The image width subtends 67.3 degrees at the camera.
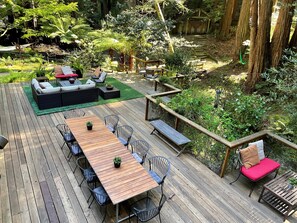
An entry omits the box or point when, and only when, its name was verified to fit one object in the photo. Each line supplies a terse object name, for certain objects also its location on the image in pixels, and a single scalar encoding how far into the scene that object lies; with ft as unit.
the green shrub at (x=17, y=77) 31.24
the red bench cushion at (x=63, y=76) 29.64
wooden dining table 10.89
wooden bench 17.29
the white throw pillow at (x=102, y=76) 30.36
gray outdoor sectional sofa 23.12
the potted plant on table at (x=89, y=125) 15.81
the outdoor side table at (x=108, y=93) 27.09
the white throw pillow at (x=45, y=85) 24.58
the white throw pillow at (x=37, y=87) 22.97
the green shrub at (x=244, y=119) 17.22
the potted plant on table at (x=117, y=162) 12.13
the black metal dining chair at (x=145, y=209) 10.76
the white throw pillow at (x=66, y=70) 30.92
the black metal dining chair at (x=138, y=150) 14.69
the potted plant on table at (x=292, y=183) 12.64
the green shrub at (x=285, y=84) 16.63
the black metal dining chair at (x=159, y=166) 15.13
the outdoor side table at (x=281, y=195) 12.09
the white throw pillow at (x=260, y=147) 15.01
